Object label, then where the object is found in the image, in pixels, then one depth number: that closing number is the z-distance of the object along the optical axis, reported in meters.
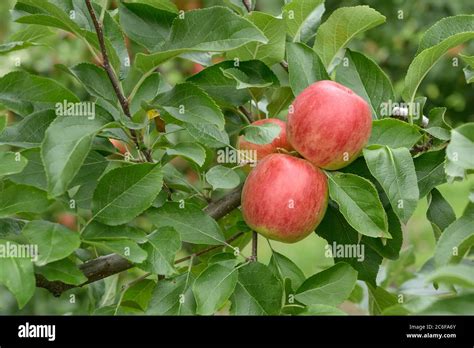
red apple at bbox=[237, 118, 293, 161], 1.68
